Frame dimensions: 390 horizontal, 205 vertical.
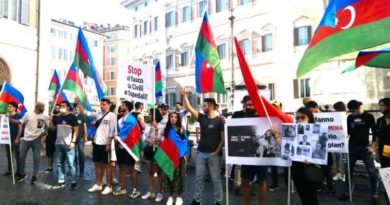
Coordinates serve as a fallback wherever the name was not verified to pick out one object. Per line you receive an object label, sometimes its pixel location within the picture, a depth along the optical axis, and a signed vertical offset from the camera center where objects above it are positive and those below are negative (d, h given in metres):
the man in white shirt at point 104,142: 8.27 -0.44
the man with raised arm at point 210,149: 6.86 -0.50
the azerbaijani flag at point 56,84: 12.75 +1.32
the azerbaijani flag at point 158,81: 13.48 +1.24
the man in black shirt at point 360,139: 7.51 -0.41
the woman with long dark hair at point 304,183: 5.50 -0.86
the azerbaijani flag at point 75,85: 10.51 +0.89
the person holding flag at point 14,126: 10.35 -0.14
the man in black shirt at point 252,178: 6.30 -0.90
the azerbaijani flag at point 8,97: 10.81 +0.61
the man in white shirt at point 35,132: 9.52 -0.27
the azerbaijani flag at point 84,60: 10.38 +1.49
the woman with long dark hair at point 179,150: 7.26 -0.55
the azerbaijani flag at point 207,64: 8.24 +1.09
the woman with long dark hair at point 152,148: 7.80 -0.56
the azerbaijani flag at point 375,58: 9.32 +1.31
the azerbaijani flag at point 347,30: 4.71 +1.02
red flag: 5.82 +0.32
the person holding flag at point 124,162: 8.01 -0.82
